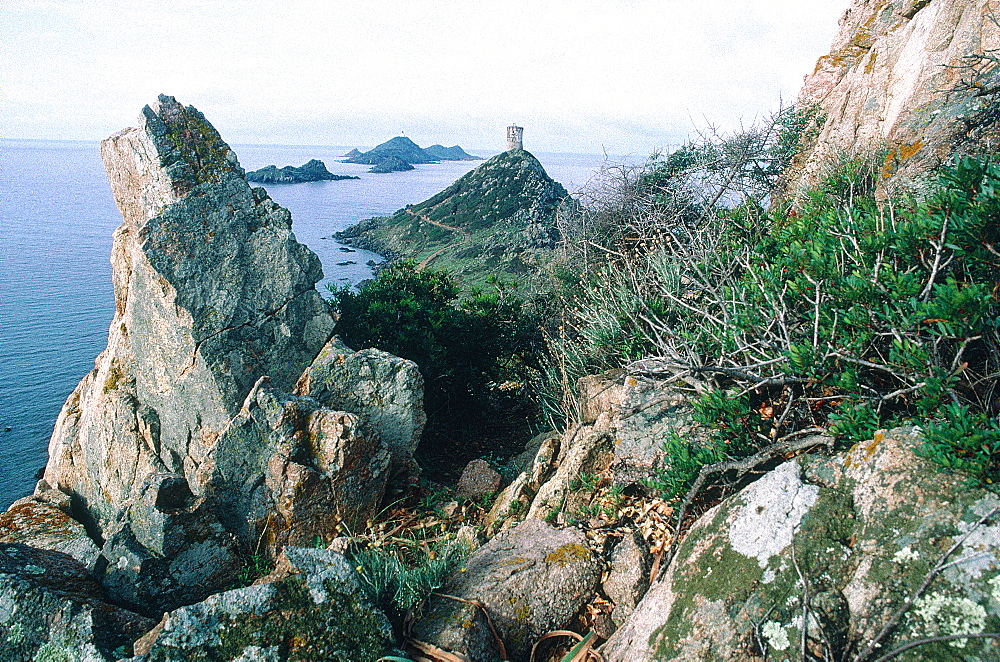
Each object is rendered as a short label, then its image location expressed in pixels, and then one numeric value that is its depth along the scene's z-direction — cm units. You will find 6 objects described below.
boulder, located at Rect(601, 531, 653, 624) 415
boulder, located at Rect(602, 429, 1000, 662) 268
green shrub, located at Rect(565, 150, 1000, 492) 343
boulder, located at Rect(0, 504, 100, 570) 719
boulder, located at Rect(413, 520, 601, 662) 391
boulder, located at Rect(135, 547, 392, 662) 342
